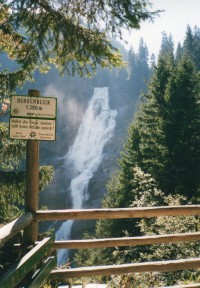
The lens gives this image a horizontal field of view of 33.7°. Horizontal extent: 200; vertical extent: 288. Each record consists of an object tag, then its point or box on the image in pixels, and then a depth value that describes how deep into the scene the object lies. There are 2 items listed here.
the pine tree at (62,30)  5.75
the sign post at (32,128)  4.32
